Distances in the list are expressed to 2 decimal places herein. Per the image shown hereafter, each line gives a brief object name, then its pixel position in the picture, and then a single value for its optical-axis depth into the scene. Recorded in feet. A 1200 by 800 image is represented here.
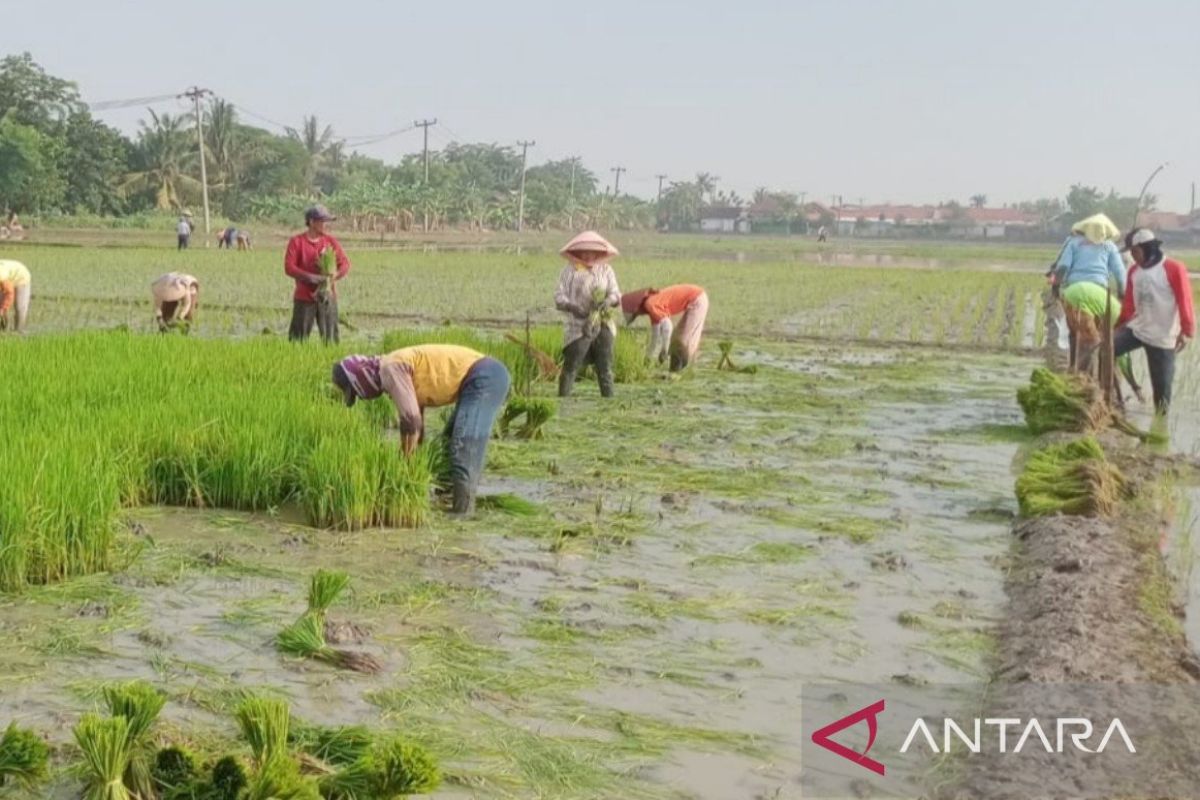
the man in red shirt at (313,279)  27.91
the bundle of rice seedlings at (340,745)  8.66
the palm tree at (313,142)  175.40
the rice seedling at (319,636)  10.91
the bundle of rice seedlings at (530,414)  21.13
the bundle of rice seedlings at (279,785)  7.61
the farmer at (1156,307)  23.58
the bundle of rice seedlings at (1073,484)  16.75
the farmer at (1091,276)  26.02
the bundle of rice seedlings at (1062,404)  22.57
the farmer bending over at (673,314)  30.09
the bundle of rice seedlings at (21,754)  8.02
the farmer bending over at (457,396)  16.14
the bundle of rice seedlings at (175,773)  8.02
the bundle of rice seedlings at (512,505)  16.61
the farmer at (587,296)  26.04
